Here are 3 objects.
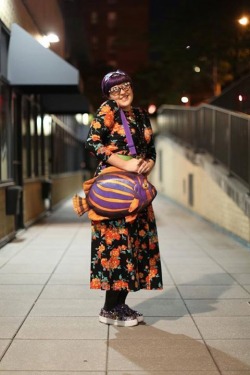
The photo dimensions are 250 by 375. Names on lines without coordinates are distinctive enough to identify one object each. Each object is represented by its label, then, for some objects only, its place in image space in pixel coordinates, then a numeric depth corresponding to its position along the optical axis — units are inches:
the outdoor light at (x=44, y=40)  582.1
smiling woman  181.5
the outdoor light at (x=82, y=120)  1389.3
